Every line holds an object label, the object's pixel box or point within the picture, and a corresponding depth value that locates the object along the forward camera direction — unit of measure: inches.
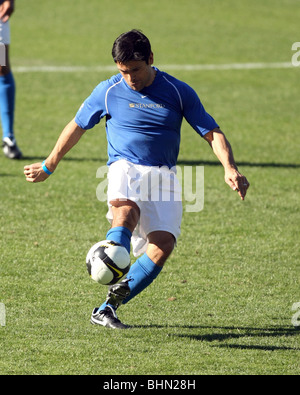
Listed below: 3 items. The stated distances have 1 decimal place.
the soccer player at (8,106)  842.2
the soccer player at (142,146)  445.7
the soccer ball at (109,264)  404.8
